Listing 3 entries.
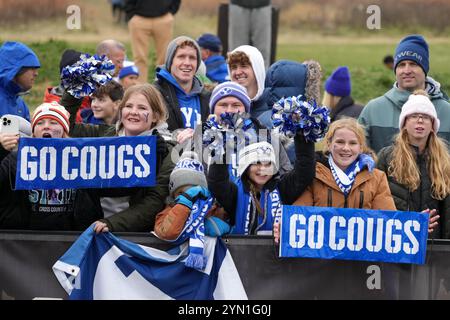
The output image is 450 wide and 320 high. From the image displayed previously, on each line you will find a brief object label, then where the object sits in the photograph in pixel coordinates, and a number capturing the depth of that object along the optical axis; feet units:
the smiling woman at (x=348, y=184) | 58.49
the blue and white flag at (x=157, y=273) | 57.21
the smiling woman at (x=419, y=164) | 60.90
